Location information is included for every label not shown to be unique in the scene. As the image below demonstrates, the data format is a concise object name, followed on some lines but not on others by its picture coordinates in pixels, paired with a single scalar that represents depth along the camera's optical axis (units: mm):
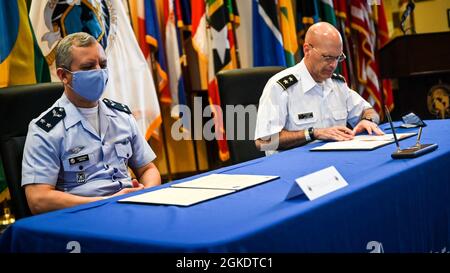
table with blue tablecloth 1258
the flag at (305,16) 4789
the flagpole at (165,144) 4462
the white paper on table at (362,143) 2363
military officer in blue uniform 2158
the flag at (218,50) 4312
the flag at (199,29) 4289
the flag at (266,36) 4559
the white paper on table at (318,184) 1504
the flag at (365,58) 5074
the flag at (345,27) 5047
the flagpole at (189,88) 4453
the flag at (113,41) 3645
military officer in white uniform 3016
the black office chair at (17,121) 2209
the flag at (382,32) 5207
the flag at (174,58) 4289
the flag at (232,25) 4391
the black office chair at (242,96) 3027
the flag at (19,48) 3316
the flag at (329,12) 4832
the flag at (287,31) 4605
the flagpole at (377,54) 5195
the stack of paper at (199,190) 1633
